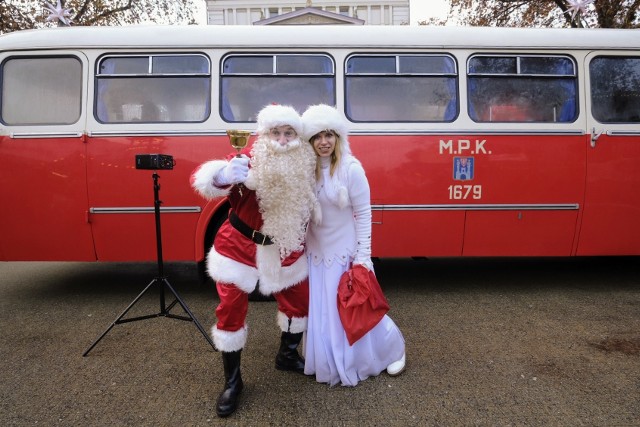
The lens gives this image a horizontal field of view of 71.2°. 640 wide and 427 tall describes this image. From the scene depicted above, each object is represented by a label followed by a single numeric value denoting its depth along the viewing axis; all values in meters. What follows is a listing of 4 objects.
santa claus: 2.59
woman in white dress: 2.80
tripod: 3.44
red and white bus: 4.41
